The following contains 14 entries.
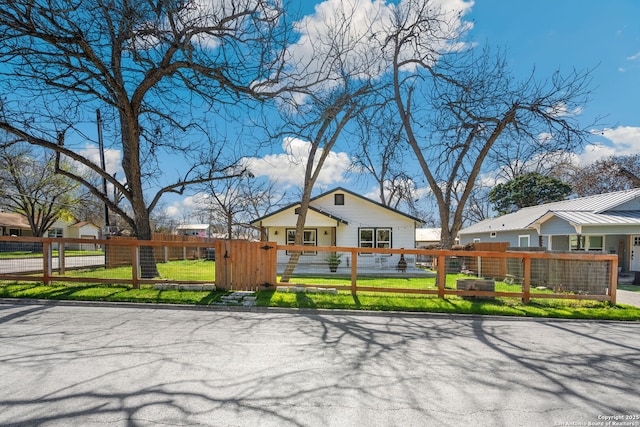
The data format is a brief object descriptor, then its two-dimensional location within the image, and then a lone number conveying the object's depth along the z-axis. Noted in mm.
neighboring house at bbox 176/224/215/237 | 64750
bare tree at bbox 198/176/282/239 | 31047
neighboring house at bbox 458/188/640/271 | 16766
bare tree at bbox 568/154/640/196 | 29797
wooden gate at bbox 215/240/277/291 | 9391
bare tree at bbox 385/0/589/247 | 10789
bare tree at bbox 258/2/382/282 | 9461
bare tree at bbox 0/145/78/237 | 29266
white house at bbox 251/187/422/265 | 21109
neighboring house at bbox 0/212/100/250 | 42850
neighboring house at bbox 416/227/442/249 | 51938
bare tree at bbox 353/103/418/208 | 11586
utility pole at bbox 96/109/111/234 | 13562
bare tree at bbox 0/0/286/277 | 7117
